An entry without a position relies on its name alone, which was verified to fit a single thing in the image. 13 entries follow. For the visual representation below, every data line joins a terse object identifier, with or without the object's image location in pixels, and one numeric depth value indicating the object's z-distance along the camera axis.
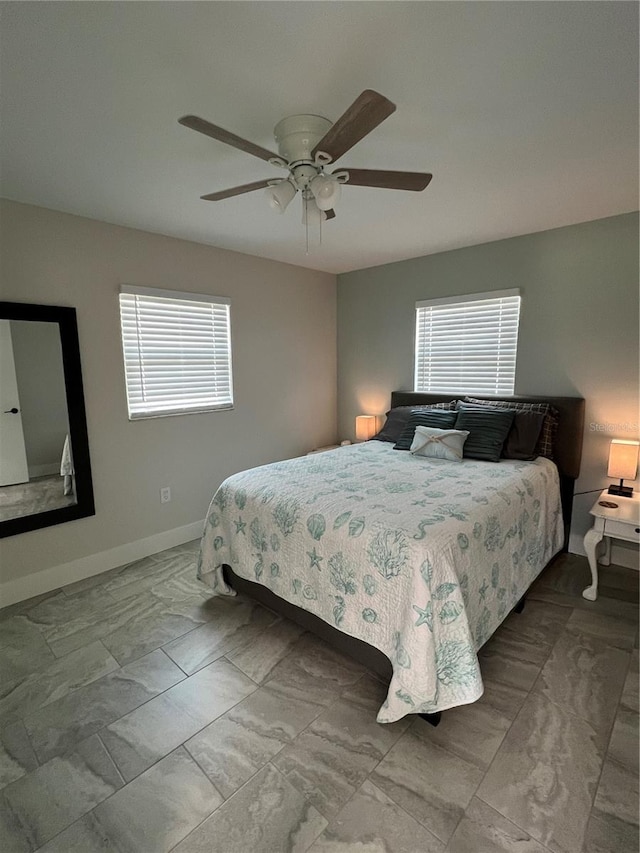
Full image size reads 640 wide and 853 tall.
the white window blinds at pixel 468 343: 3.32
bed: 1.54
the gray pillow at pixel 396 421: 3.45
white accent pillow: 2.84
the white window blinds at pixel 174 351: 2.99
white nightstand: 2.36
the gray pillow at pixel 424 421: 3.16
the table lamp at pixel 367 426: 4.07
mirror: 2.50
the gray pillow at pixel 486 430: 2.81
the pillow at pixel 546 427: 2.94
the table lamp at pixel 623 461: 2.62
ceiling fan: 1.47
